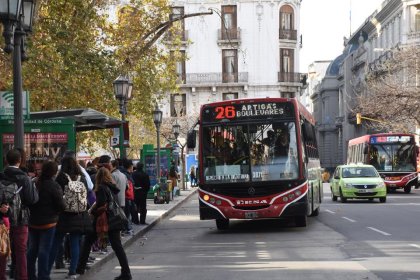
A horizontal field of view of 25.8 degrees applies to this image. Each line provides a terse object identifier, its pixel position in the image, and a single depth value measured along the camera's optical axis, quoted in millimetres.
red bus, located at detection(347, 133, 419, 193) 46500
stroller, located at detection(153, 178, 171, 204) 38031
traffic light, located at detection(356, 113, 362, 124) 59156
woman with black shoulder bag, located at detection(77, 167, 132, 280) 12672
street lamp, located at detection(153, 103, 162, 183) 37534
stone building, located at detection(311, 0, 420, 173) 75375
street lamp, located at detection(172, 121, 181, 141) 50031
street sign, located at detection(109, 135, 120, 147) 28484
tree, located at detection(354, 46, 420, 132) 48688
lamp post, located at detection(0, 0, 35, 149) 12633
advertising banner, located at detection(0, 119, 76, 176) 17516
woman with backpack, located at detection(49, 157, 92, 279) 11969
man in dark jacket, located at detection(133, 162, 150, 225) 24016
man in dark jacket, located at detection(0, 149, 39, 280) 10648
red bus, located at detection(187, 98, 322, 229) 21234
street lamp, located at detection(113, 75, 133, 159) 24328
